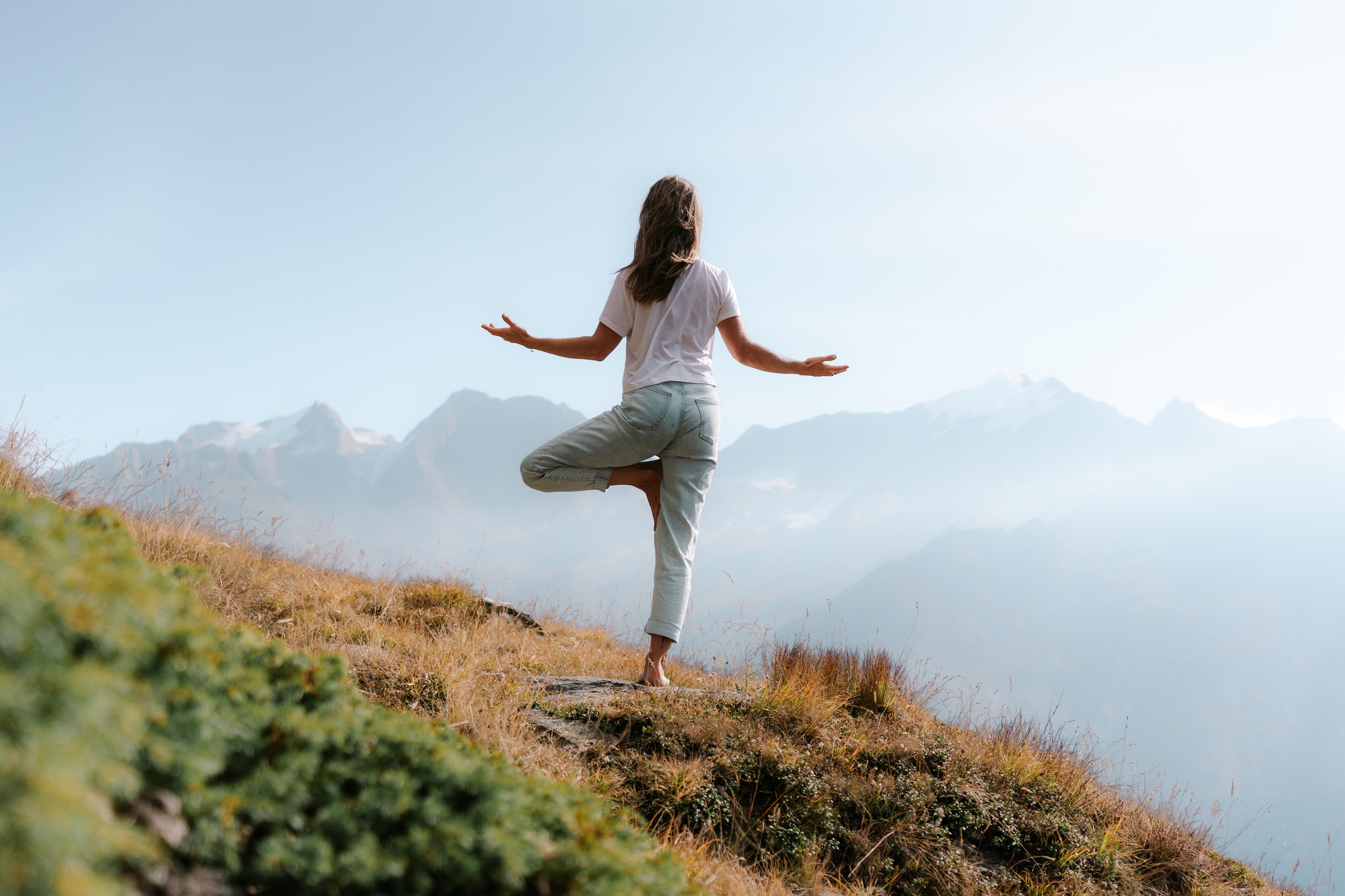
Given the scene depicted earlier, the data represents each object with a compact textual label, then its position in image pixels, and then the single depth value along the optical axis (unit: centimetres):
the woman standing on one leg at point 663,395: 367
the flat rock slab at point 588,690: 360
